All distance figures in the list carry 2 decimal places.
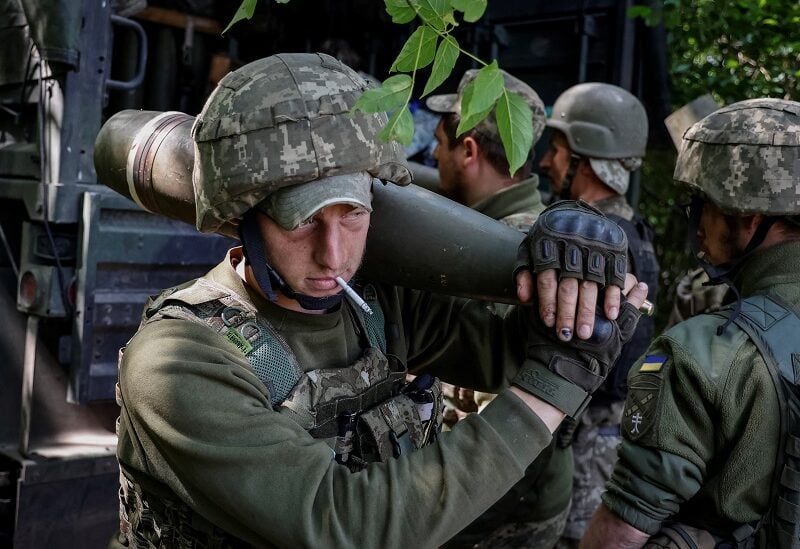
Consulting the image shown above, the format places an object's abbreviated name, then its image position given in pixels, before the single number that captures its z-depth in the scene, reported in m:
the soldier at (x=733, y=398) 2.01
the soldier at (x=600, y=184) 3.71
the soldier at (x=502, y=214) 3.12
